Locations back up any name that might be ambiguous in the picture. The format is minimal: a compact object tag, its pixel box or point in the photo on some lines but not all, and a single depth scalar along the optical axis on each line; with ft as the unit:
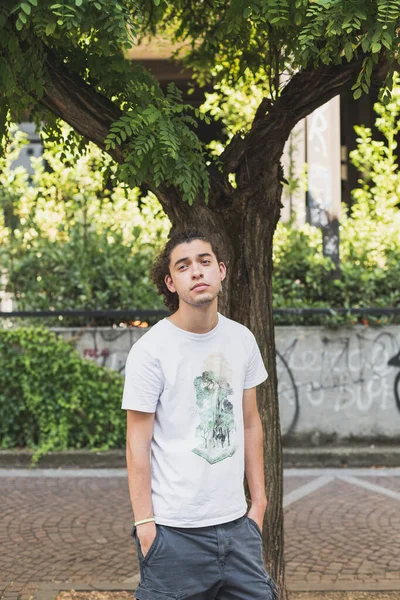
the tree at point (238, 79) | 9.64
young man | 8.50
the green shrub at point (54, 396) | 26.20
